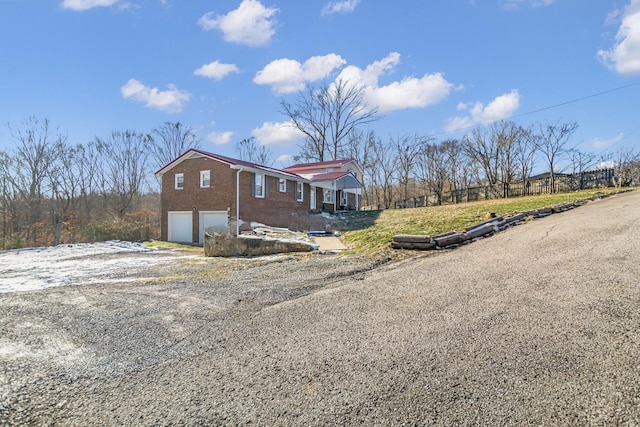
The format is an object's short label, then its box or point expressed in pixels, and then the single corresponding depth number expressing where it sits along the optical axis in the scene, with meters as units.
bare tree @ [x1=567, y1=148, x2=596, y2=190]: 19.31
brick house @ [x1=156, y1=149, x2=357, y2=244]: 16.75
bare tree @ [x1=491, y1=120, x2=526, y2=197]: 30.64
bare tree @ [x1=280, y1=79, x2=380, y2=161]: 37.94
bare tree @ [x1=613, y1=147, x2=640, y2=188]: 18.34
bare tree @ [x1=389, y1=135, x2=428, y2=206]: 37.84
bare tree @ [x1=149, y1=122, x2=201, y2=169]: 34.44
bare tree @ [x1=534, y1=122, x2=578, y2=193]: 28.52
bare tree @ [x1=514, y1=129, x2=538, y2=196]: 30.45
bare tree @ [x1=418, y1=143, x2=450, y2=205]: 35.16
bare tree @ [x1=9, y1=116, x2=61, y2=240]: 23.33
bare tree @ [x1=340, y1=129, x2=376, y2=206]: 39.83
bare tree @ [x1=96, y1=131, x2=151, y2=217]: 29.86
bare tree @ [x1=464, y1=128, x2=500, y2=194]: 31.80
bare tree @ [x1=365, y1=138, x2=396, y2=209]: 39.31
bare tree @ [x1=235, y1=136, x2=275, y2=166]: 39.95
